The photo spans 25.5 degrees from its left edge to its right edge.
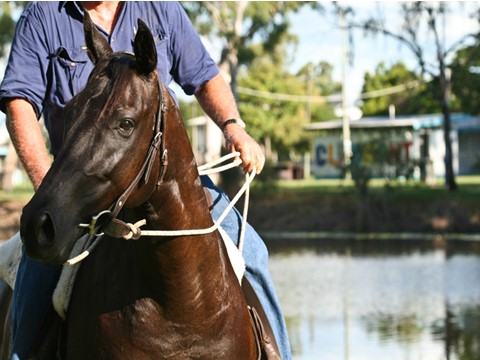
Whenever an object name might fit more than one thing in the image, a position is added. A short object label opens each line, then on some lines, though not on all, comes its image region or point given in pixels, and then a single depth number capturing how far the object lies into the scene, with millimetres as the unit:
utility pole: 54938
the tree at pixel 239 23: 38781
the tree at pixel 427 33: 34688
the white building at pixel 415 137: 58094
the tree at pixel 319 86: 98875
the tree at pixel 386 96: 80938
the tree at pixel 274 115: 74000
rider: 4766
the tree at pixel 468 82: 36031
